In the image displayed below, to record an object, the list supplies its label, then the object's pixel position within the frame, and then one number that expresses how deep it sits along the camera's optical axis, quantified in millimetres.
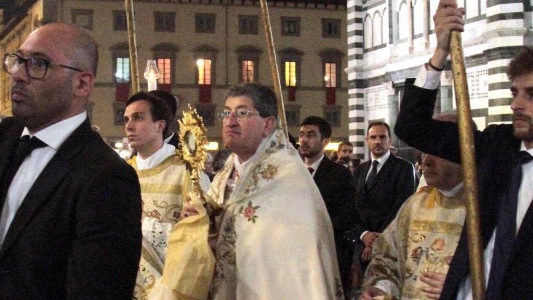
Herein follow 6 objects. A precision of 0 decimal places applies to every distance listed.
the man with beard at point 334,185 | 7113
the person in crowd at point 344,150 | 13859
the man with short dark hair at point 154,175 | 6070
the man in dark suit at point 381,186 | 8578
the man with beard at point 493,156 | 3344
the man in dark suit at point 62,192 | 2855
